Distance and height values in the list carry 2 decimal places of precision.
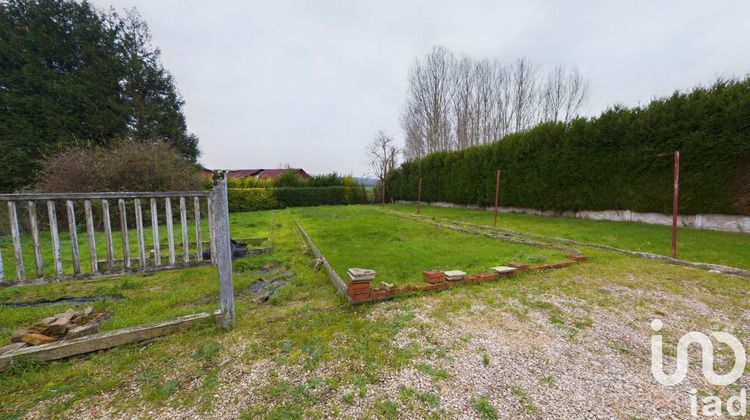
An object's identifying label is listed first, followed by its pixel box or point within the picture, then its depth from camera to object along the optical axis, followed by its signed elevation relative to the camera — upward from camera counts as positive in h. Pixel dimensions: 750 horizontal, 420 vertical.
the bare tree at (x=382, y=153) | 26.92 +4.49
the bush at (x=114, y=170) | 8.54 +1.16
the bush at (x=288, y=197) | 17.53 -0.01
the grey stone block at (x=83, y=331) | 2.03 -1.05
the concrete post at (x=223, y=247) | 2.23 -0.45
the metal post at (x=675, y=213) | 4.53 -0.51
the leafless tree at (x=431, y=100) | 23.05 +8.99
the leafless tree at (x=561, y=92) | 19.92 +7.88
